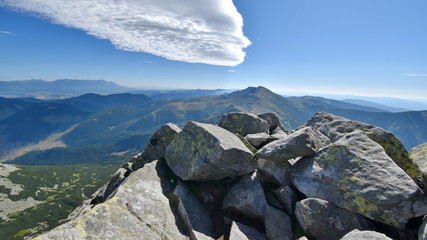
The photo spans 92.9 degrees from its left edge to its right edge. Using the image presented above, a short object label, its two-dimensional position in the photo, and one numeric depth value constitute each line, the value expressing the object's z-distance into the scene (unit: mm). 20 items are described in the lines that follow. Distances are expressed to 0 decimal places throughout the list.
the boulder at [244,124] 24156
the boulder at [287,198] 12062
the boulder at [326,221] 10172
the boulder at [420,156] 12298
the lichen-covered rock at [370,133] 13102
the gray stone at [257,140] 18917
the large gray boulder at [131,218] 8523
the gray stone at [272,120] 27888
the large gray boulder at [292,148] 13219
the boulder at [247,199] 12500
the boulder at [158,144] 22109
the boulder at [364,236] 7676
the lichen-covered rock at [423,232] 7925
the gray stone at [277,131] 25406
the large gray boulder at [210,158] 14242
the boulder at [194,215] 11367
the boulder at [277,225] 10898
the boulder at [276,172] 13875
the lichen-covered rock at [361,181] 9719
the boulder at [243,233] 10758
